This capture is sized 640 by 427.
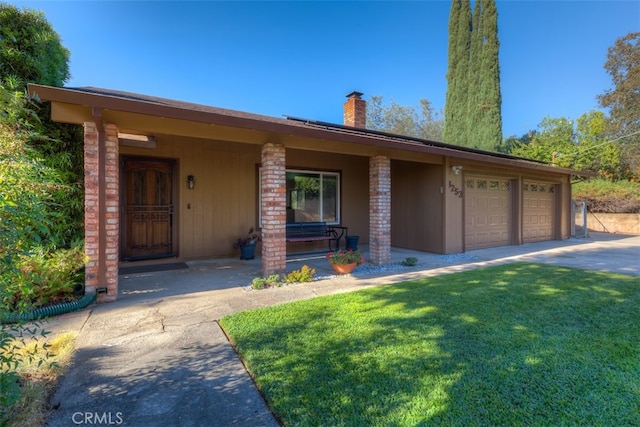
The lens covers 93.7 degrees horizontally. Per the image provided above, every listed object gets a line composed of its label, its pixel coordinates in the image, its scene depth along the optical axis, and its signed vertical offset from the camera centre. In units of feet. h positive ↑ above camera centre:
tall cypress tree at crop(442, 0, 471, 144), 71.61 +34.45
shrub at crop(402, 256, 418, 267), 20.22 -3.30
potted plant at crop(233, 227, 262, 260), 22.41 -2.37
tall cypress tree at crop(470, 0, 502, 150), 66.28 +27.76
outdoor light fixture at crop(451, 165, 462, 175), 25.29 +3.74
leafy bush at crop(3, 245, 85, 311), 11.30 -2.44
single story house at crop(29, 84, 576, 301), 12.71 +1.97
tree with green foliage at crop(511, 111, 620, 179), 61.67 +15.22
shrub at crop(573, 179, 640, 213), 47.21 +2.91
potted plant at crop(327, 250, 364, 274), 17.94 -2.89
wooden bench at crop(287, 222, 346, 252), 24.03 -1.56
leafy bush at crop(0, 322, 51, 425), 4.96 -2.88
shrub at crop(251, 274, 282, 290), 15.06 -3.52
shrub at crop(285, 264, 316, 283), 16.22 -3.41
